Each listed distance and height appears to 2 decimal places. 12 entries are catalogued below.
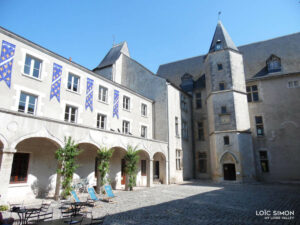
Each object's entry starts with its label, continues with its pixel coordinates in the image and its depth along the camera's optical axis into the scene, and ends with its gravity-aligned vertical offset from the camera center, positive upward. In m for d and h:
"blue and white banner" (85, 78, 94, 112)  14.09 +4.53
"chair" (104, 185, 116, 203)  10.34 -1.39
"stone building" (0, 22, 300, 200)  10.44 +3.79
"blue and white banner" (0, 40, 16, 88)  10.10 +4.86
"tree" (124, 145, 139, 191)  13.84 -0.05
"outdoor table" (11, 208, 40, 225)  5.58 -1.23
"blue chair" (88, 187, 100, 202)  9.30 -1.35
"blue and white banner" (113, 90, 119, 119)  16.14 +4.43
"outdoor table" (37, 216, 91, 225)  4.84 -1.34
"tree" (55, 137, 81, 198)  9.98 -0.03
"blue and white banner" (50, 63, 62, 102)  12.19 +4.69
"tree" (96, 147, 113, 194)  12.05 -0.04
